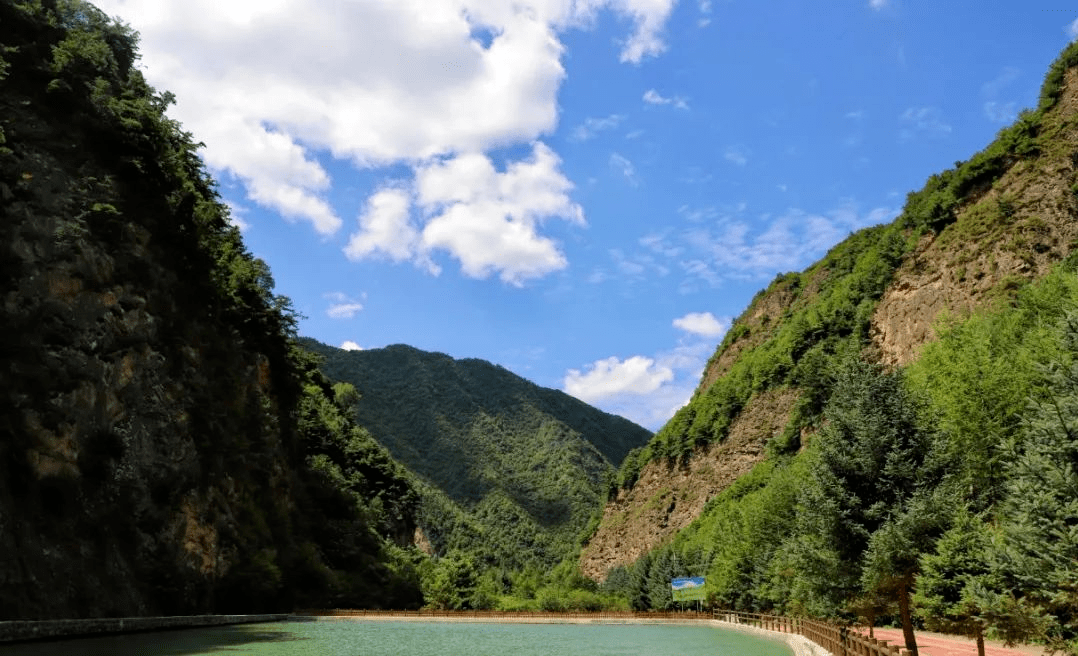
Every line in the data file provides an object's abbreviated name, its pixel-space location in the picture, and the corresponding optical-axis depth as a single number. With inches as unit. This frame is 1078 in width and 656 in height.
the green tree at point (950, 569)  874.1
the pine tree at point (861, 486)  965.8
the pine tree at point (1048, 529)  507.8
